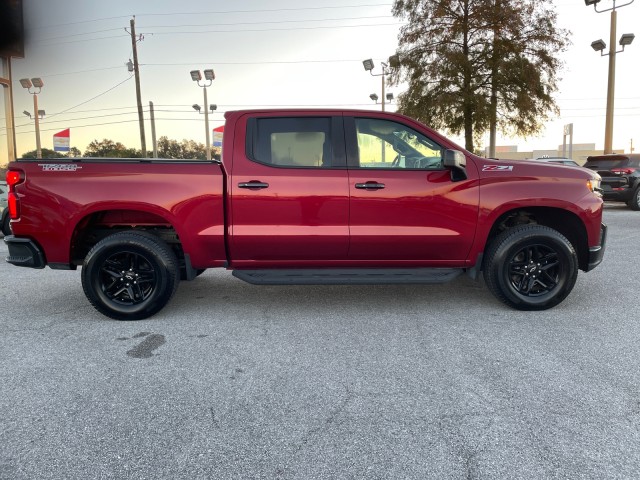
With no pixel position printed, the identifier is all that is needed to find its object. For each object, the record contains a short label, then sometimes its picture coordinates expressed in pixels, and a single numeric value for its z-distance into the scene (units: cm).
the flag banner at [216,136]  2966
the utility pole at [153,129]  3894
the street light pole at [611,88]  2025
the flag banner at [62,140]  3266
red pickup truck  427
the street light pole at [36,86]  4028
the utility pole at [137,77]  2739
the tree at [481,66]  2345
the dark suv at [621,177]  1398
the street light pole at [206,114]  3219
